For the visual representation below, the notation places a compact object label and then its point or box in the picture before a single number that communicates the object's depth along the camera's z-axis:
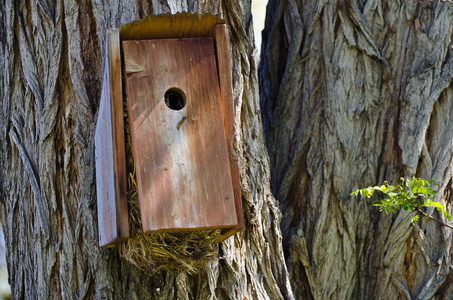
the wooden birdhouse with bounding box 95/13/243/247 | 4.70
